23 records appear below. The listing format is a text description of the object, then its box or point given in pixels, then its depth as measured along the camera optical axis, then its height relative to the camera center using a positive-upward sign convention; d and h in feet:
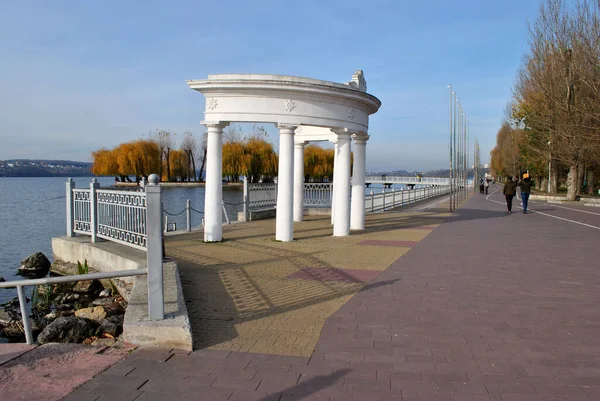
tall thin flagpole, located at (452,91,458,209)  101.07 +1.88
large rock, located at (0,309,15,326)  27.48 -7.64
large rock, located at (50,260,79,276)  37.51 -6.74
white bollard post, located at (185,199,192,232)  53.22 -4.13
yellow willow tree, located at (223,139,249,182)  246.06 +8.85
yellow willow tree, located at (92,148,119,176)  269.23 +8.09
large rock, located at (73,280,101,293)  33.58 -7.24
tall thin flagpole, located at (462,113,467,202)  155.92 +5.89
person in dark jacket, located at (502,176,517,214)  83.46 -2.00
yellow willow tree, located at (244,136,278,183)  249.43 +8.96
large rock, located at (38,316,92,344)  21.75 -6.72
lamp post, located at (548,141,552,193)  131.66 +4.98
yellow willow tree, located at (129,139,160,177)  256.52 +10.58
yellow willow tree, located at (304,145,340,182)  268.41 +8.21
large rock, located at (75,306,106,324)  25.80 -7.00
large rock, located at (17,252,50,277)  44.45 -7.79
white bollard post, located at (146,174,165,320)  18.21 -2.63
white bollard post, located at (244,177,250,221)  62.91 -3.19
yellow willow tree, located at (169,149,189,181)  323.98 +9.74
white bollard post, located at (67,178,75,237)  39.99 -2.40
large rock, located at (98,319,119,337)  22.91 -6.82
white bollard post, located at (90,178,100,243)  36.60 -2.29
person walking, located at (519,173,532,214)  81.56 -1.62
